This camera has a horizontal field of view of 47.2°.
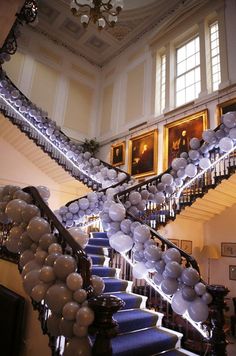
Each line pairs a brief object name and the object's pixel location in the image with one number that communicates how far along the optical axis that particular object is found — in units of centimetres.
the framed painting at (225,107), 751
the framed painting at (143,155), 941
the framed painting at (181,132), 816
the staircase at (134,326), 290
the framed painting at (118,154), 1068
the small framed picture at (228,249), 705
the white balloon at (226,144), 514
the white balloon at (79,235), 304
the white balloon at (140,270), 376
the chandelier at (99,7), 674
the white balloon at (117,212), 435
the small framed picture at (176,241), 736
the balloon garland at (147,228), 309
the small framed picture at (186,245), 740
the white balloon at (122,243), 402
